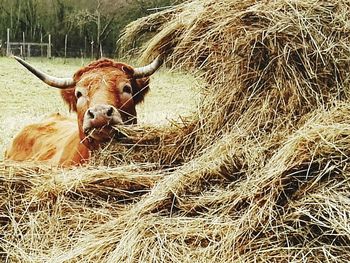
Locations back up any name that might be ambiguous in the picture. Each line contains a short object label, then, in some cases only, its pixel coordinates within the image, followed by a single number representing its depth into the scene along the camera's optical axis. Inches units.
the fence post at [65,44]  1391.5
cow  182.2
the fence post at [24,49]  1407.5
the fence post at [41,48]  1434.1
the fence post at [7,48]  1368.5
